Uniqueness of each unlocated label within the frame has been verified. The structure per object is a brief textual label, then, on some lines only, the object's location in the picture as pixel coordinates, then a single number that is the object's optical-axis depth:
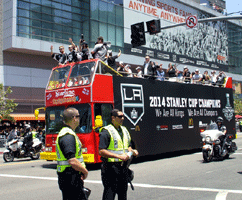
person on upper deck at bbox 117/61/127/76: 14.77
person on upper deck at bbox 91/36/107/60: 13.02
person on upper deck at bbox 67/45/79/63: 12.84
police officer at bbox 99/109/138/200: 5.15
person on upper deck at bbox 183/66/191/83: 17.64
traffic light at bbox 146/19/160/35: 15.28
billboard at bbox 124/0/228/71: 42.44
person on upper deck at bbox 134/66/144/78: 13.68
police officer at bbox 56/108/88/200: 4.12
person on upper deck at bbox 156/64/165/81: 14.79
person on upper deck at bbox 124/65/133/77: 13.35
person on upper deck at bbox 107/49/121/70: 13.31
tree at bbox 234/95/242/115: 57.00
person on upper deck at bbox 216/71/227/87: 18.91
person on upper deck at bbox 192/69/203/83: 17.87
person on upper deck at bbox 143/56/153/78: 14.36
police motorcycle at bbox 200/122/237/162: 12.61
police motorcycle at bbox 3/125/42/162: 16.11
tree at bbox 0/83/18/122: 27.83
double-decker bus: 11.78
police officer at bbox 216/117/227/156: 13.05
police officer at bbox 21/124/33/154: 16.22
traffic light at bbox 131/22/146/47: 15.05
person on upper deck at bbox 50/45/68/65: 13.88
